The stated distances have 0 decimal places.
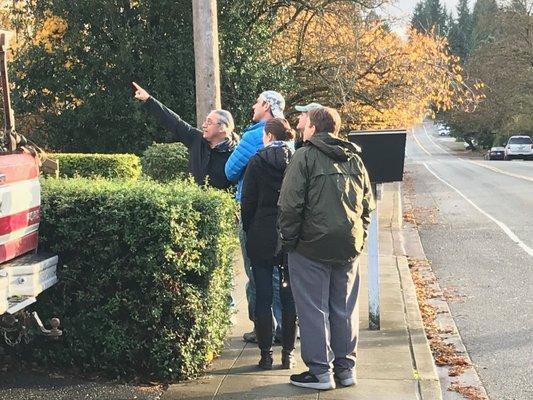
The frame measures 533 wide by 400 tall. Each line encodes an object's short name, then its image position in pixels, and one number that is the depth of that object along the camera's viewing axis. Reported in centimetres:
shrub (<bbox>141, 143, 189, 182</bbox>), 1187
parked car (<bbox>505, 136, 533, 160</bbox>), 5197
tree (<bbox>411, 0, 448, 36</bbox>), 13261
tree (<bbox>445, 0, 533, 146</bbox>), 5762
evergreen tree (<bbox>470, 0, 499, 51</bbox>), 6400
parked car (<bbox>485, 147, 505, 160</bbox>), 5602
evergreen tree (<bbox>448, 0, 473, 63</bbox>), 12338
